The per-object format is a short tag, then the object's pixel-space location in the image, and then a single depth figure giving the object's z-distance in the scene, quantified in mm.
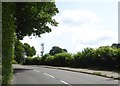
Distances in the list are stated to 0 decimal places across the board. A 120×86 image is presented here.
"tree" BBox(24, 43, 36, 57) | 50017
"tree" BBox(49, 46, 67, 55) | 55825
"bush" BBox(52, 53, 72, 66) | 22914
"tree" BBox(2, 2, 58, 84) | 6815
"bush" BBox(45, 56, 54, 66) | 26400
